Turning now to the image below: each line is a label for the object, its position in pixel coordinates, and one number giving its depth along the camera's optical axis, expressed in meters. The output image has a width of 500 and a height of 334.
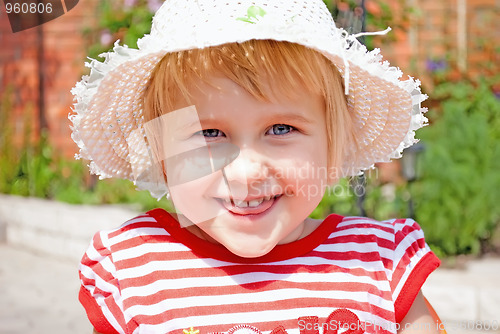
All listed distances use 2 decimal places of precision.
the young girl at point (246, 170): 0.64
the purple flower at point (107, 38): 2.04
